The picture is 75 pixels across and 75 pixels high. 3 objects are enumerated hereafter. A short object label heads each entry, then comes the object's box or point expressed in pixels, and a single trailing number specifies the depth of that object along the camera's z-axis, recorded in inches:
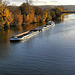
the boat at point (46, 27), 2126.4
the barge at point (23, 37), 1405.5
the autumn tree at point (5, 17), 2401.5
